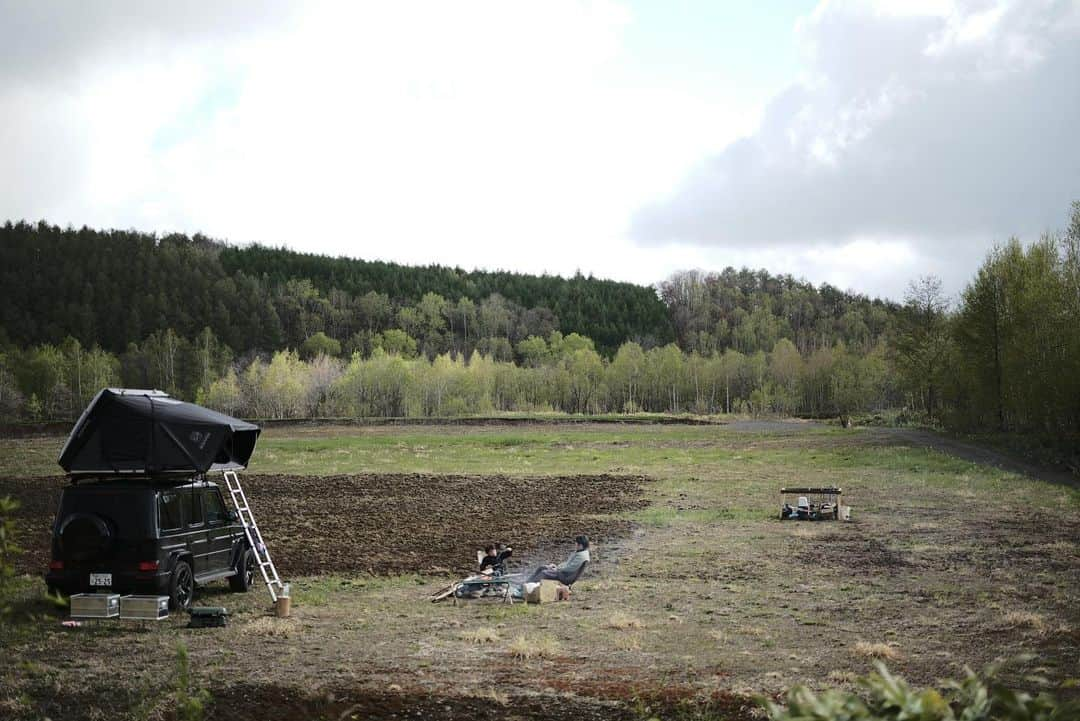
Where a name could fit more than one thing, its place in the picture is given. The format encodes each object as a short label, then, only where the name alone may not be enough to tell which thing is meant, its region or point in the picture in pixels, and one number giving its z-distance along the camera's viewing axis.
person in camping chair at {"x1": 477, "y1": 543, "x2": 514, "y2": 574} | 17.02
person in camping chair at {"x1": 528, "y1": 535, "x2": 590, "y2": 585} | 16.73
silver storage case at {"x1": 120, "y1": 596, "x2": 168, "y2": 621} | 13.42
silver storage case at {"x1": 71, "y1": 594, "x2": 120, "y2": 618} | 13.20
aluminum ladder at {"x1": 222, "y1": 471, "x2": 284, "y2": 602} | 15.14
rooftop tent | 15.01
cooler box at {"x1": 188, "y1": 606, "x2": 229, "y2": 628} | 13.43
